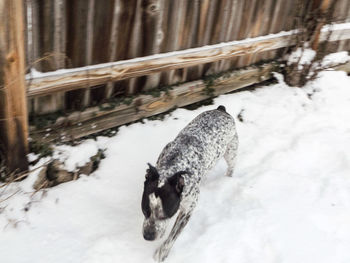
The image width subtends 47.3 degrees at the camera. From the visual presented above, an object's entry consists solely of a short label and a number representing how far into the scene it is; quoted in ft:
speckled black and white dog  9.76
